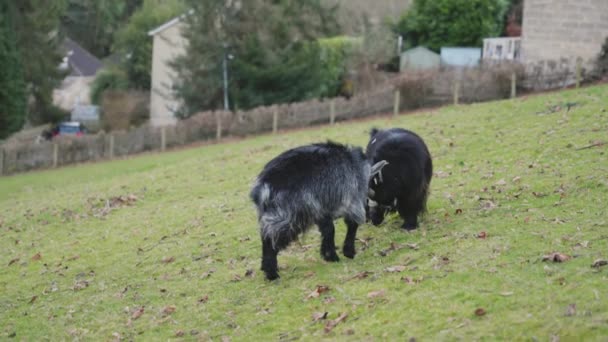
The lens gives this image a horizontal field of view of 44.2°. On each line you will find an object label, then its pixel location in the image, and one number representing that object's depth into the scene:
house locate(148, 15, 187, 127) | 54.16
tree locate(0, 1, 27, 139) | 38.41
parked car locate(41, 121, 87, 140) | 58.45
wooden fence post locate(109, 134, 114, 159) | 38.94
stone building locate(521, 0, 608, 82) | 37.25
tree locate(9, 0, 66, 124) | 46.59
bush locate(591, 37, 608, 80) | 32.12
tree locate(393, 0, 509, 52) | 50.69
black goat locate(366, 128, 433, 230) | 11.42
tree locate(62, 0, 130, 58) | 81.88
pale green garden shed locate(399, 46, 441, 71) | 51.25
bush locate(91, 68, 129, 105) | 65.94
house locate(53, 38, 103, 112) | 75.25
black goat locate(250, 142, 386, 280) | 9.90
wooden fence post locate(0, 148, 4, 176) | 38.56
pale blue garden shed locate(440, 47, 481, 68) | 49.81
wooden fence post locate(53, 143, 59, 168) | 38.91
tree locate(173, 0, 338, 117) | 43.38
